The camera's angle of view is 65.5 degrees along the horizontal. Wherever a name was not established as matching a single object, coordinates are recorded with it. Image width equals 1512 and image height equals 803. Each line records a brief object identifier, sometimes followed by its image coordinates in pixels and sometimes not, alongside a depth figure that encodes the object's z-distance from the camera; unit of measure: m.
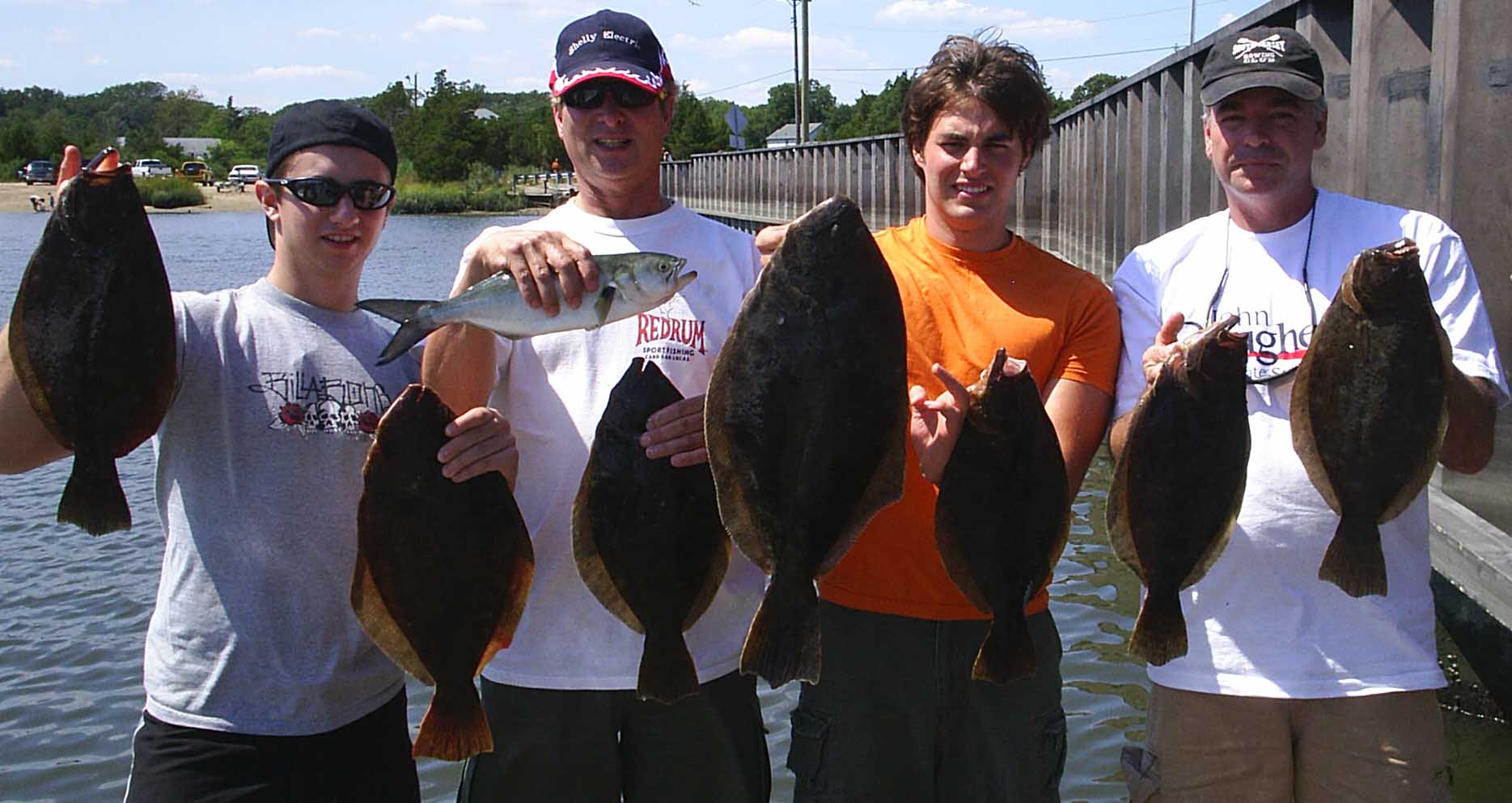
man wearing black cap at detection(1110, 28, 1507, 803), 3.49
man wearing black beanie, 3.34
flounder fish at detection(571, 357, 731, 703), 3.27
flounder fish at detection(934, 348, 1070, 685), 3.15
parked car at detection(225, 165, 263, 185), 84.05
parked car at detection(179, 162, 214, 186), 90.69
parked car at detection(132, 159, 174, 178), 91.78
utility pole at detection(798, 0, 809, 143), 40.25
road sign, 52.75
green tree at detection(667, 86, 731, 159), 78.38
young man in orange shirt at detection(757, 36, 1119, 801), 3.63
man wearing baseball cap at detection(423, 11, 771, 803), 3.62
